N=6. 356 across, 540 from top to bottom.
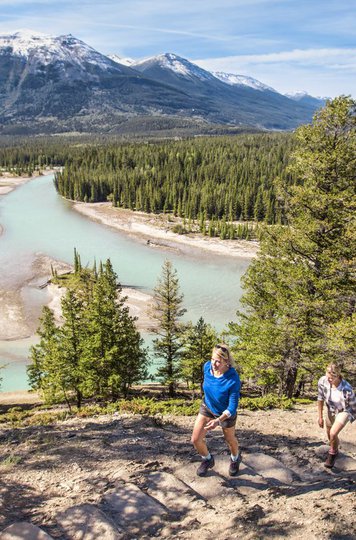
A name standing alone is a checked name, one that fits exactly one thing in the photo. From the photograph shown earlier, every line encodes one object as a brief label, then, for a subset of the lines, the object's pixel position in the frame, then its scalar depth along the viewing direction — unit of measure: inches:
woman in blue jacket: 326.6
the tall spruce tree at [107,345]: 1059.0
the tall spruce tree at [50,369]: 1073.5
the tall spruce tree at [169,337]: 1228.5
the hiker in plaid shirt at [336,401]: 367.6
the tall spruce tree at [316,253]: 595.8
